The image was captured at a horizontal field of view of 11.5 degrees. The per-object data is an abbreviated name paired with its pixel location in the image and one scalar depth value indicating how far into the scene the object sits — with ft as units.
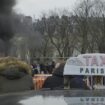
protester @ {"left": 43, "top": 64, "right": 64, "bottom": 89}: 23.49
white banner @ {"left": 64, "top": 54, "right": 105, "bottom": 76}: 26.36
